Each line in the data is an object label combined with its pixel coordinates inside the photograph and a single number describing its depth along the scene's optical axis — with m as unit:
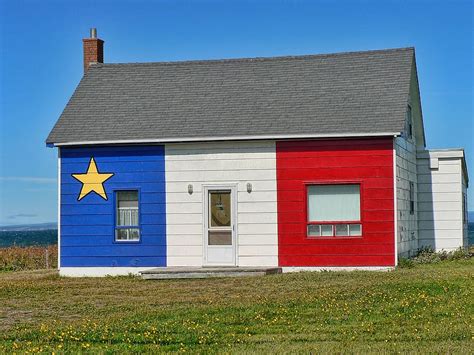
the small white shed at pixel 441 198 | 32.69
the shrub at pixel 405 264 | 27.19
